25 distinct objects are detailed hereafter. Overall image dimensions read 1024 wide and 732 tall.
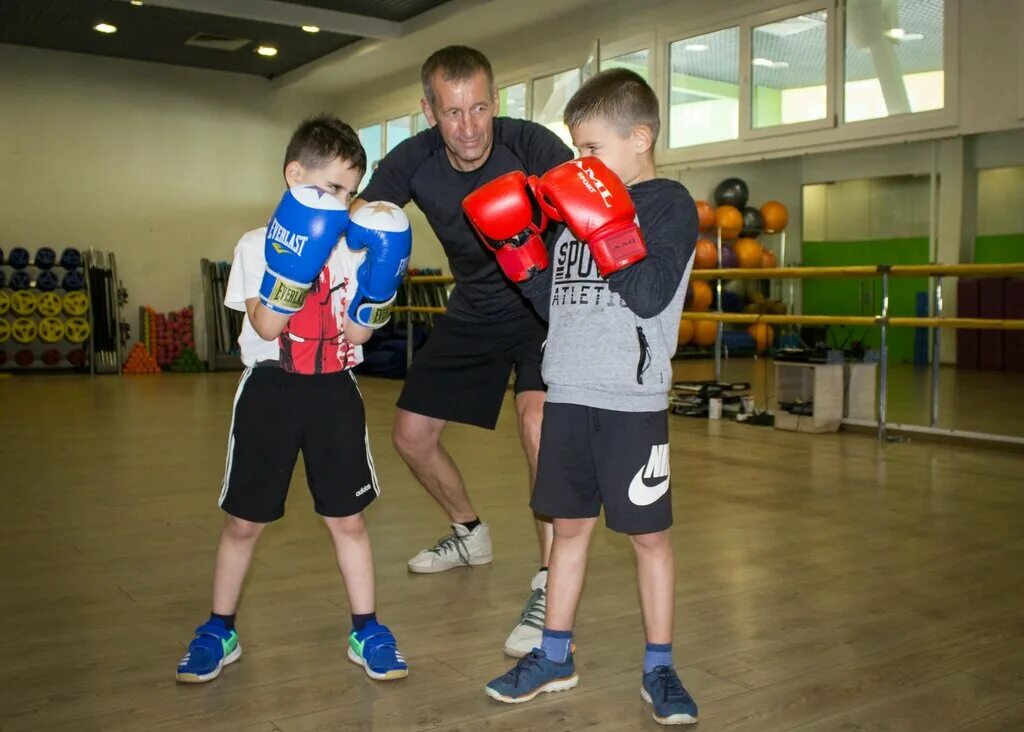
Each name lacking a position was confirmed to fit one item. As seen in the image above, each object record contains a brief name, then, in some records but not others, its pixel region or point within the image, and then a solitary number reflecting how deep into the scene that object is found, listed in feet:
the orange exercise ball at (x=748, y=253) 28.60
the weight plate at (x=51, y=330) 34.88
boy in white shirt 6.31
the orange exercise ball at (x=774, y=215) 29.71
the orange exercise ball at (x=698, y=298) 28.35
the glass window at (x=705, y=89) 26.61
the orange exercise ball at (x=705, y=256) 26.84
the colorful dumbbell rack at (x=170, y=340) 37.37
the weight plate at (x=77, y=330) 35.29
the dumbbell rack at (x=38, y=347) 35.50
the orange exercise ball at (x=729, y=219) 28.09
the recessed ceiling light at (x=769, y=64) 25.18
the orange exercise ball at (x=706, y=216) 26.94
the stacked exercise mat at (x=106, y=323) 35.91
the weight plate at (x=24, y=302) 34.68
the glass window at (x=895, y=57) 22.56
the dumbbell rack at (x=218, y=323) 38.04
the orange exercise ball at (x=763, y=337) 35.70
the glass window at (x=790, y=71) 24.36
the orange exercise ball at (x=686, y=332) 28.96
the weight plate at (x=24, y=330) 34.55
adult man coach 7.77
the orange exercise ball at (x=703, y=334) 31.30
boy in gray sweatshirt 5.71
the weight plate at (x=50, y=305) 35.09
